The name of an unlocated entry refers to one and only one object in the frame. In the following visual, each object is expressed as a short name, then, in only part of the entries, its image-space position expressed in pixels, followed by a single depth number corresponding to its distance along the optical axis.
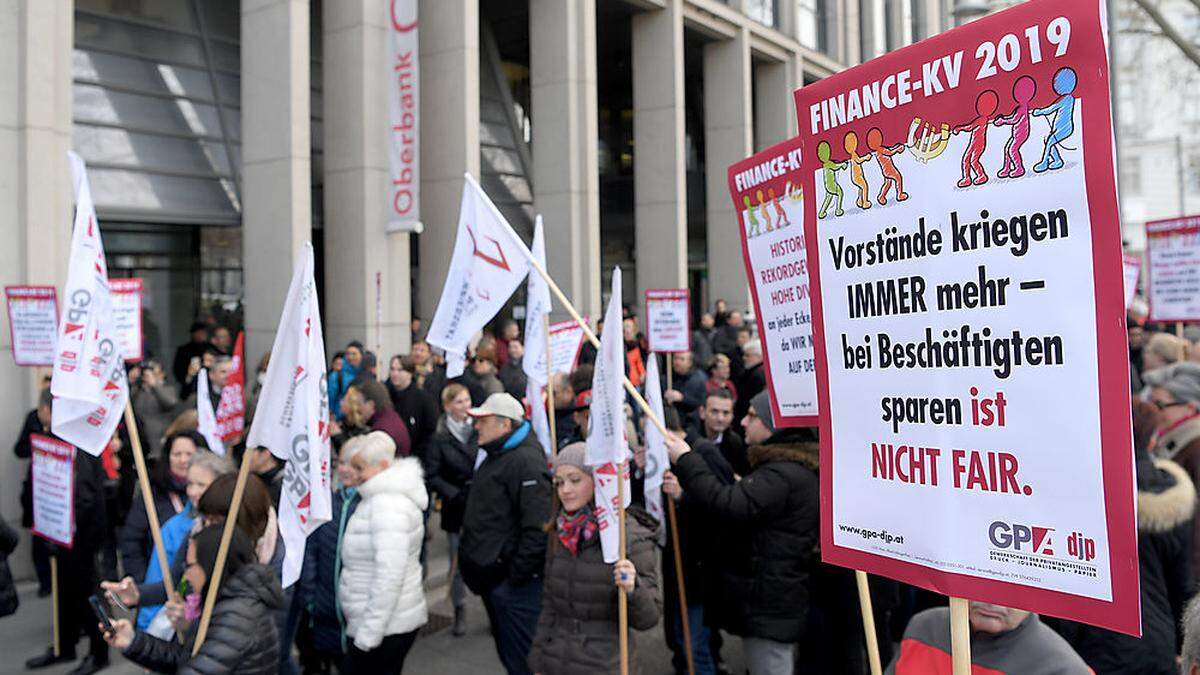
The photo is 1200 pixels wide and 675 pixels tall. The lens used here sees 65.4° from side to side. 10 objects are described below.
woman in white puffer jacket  4.76
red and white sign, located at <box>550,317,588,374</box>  8.17
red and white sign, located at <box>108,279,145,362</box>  8.40
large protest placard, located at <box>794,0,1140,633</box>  1.85
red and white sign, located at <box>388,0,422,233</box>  13.65
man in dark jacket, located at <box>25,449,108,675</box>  6.71
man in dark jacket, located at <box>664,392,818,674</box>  4.57
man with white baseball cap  5.30
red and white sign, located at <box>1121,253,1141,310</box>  11.00
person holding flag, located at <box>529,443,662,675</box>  4.45
